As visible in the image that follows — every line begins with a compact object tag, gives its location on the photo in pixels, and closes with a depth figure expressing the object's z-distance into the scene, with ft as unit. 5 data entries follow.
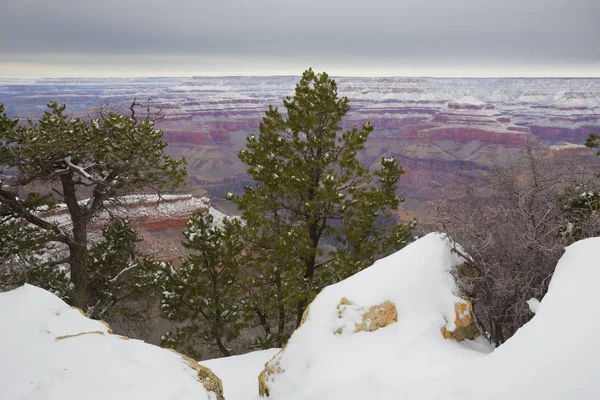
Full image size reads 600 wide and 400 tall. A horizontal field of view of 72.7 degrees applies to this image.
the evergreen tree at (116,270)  48.11
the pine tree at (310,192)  41.32
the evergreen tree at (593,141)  48.21
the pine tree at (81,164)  36.40
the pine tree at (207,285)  48.80
